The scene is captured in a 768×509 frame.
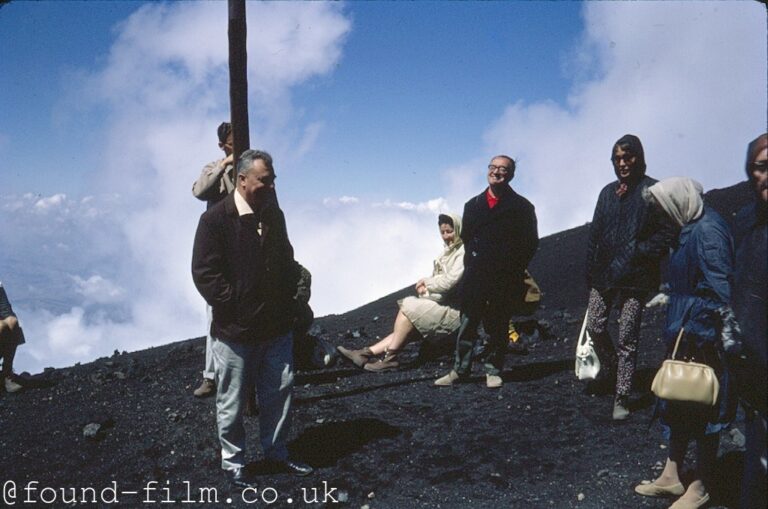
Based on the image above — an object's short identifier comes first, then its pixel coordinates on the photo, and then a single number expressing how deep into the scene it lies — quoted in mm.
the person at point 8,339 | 7996
